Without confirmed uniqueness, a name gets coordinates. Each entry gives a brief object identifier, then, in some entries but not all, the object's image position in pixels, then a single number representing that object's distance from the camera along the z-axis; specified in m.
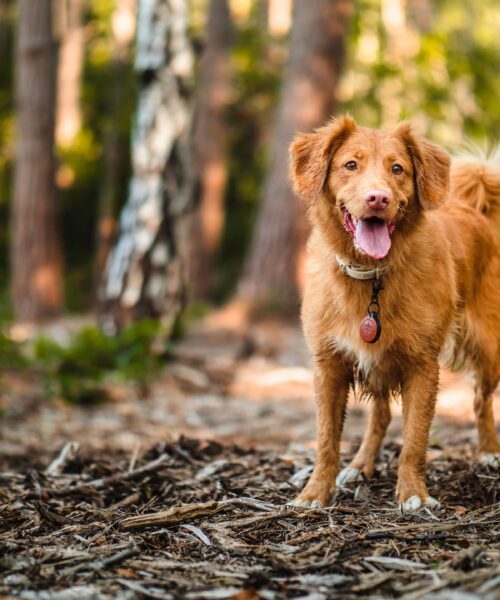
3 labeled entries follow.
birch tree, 9.16
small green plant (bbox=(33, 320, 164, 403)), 7.89
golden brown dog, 4.32
